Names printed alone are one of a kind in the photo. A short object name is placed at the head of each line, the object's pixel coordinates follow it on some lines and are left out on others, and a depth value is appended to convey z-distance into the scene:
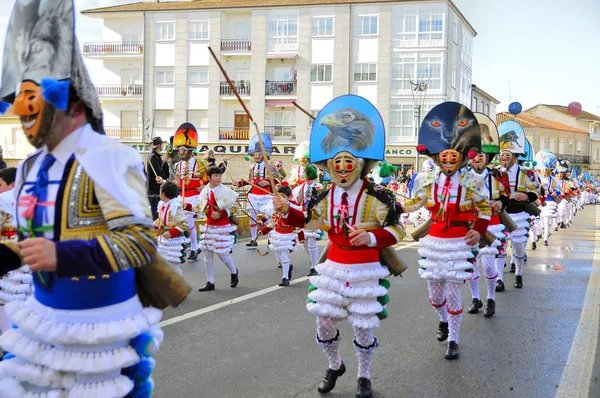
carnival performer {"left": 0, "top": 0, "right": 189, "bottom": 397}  2.81
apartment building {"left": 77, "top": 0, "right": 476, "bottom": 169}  46.59
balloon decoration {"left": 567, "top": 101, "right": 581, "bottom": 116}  26.73
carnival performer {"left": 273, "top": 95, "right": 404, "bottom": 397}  5.16
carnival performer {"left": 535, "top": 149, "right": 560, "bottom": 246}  18.12
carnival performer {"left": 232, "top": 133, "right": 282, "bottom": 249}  15.48
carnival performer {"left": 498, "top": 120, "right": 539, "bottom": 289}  10.37
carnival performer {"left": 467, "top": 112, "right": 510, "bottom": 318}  8.50
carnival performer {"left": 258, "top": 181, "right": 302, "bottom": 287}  10.58
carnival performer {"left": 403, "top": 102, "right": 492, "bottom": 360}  6.62
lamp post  44.97
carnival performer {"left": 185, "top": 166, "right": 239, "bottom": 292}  9.84
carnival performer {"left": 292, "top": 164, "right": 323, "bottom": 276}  11.43
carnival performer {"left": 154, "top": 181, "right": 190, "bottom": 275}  9.41
